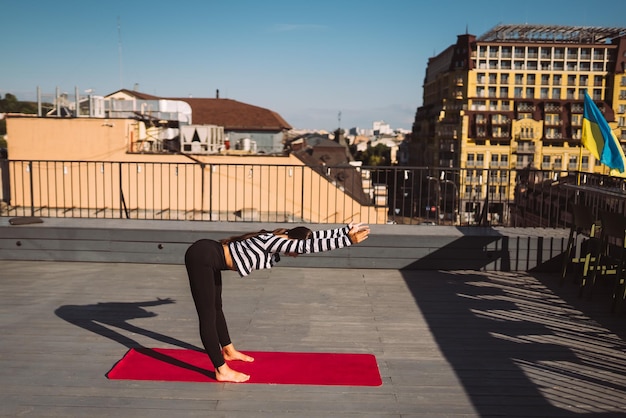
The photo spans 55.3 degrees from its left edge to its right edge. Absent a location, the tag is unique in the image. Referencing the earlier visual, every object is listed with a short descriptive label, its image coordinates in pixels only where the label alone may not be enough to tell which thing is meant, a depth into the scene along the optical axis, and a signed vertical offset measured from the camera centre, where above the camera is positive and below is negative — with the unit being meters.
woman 4.07 -0.66
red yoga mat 4.36 -1.57
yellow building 69.50 +8.73
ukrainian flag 7.43 +0.32
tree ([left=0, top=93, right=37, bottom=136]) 31.68 +3.15
